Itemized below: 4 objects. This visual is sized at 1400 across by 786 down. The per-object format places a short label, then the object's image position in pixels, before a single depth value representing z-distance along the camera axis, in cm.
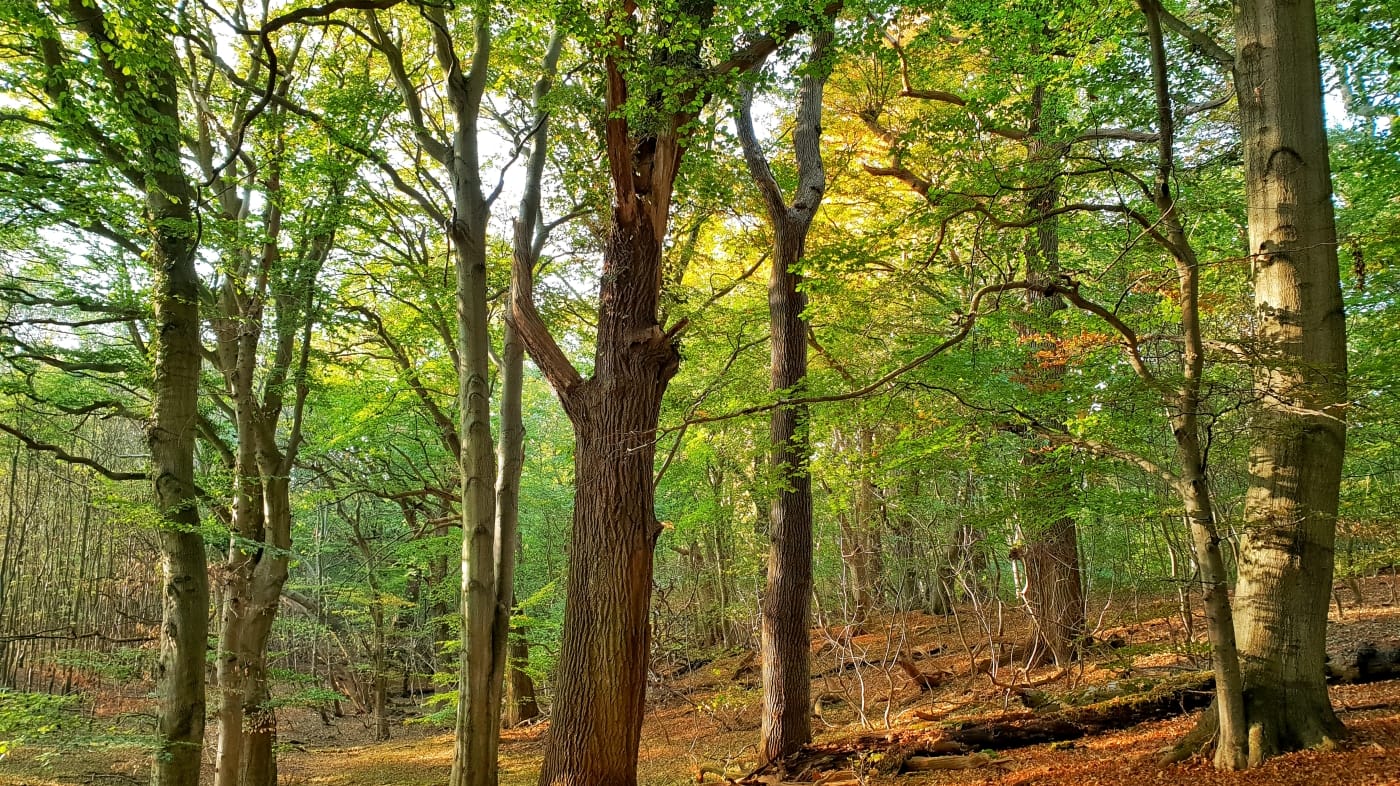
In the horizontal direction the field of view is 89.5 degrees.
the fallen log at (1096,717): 584
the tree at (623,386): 451
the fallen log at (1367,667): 572
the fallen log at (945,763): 571
